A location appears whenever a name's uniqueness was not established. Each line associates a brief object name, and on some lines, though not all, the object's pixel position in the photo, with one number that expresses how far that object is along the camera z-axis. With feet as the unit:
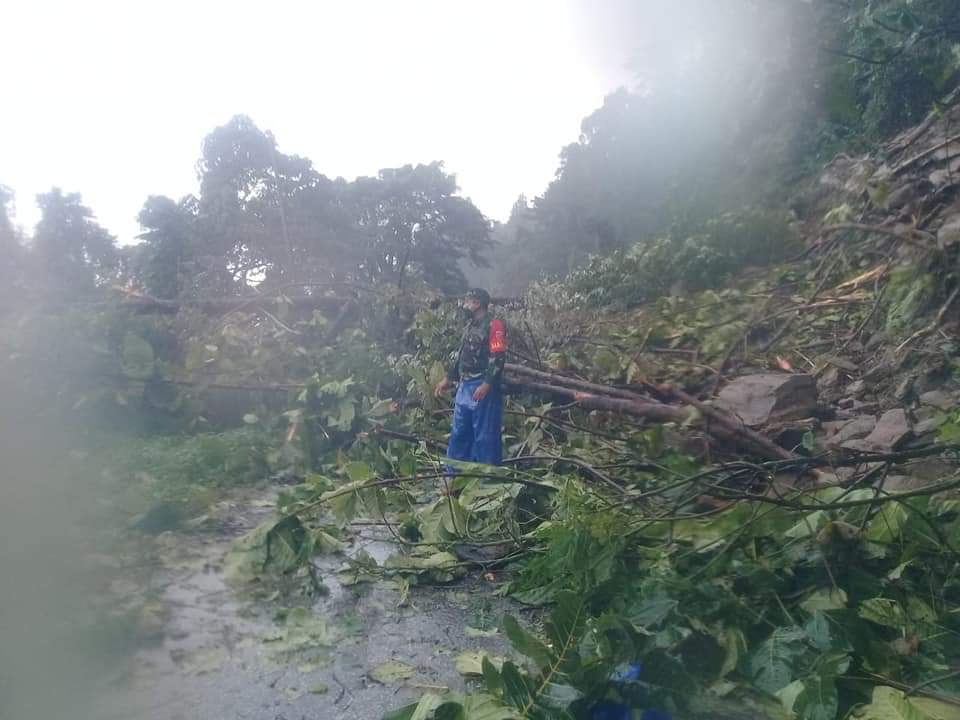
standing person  15.98
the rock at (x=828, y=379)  17.79
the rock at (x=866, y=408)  15.67
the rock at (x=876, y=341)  17.78
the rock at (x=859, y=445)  12.73
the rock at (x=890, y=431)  12.41
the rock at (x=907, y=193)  20.95
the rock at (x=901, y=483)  9.93
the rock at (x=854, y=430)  14.08
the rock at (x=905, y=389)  15.17
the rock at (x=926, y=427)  12.08
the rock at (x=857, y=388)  16.67
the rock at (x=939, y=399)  13.12
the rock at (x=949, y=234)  14.17
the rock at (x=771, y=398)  15.60
